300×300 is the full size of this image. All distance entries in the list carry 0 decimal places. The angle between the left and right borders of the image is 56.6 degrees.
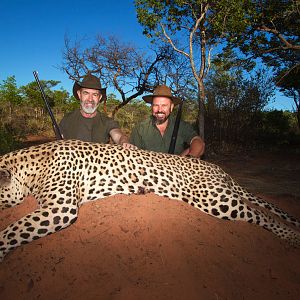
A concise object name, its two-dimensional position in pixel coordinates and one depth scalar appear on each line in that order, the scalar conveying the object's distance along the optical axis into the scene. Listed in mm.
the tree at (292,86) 13851
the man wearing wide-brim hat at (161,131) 5188
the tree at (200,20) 10188
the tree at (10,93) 20672
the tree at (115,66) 14594
